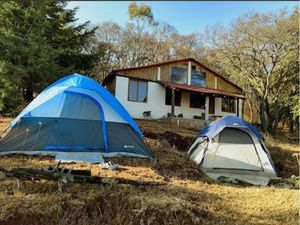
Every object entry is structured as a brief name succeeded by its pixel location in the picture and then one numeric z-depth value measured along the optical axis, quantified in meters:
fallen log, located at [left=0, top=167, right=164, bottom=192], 3.63
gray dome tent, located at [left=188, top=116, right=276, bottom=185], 6.68
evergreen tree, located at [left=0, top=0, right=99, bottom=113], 8.28
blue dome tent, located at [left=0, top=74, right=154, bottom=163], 5.40
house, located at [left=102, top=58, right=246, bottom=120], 13.48
